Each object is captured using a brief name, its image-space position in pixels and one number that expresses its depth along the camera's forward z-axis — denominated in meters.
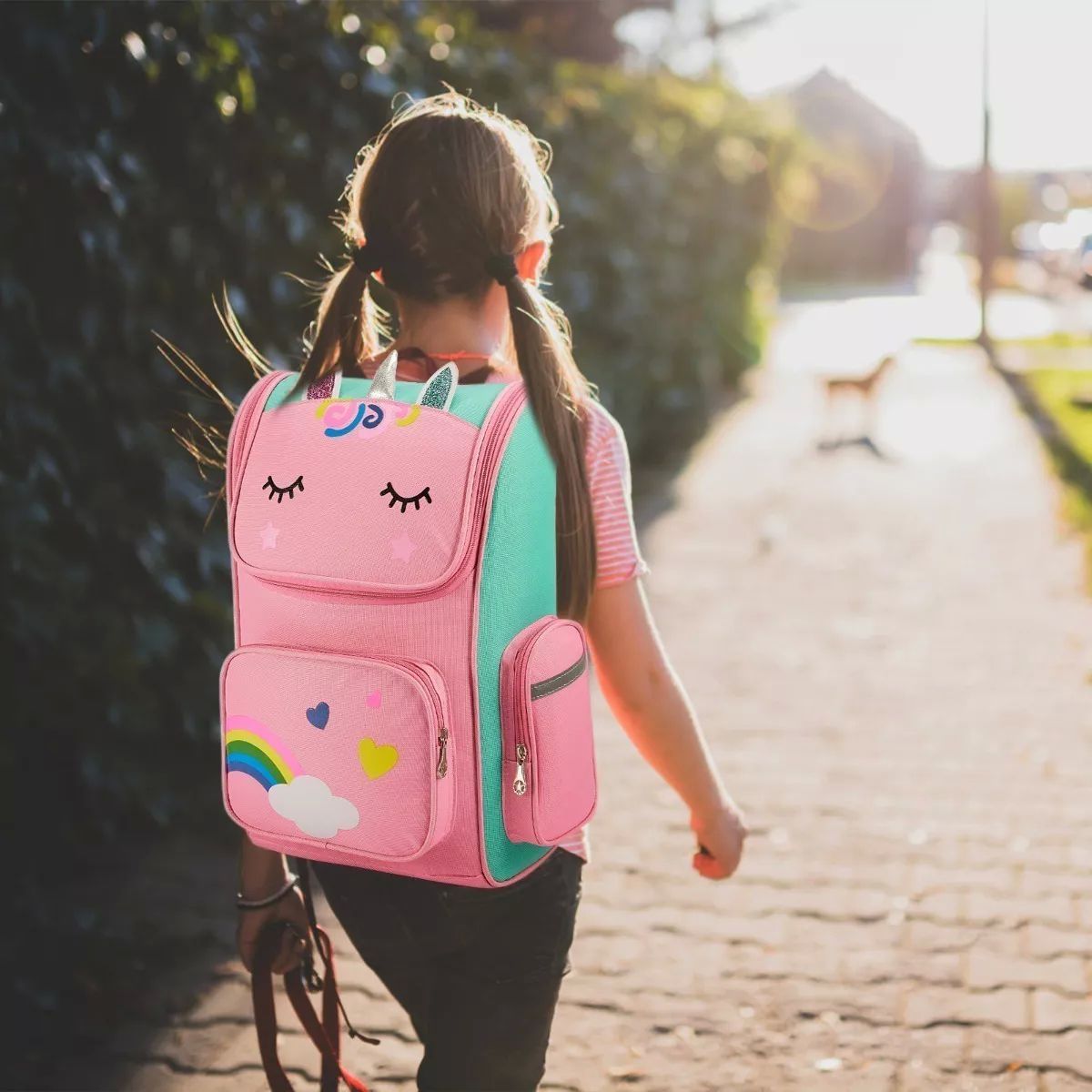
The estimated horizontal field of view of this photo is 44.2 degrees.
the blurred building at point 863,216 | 51.16
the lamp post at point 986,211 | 20.73
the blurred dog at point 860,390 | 12.52
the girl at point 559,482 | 1.89
